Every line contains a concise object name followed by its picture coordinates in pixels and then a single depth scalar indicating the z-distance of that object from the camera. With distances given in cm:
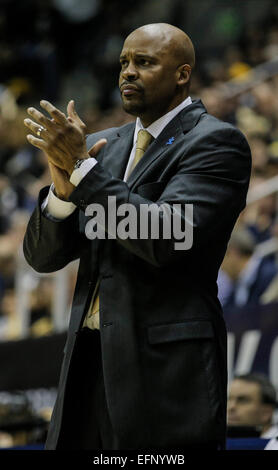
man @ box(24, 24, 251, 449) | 498
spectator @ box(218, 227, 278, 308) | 1206
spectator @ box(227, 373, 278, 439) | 997
